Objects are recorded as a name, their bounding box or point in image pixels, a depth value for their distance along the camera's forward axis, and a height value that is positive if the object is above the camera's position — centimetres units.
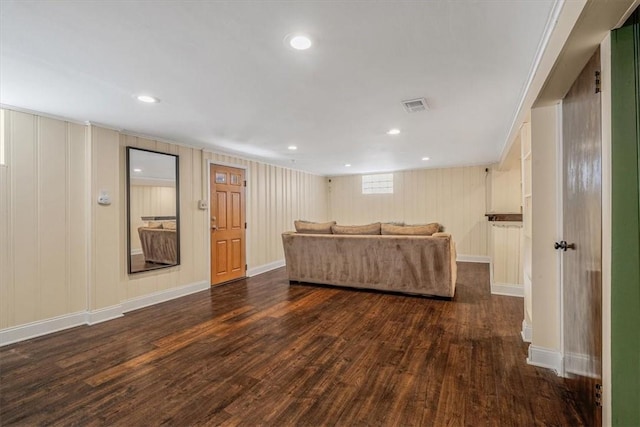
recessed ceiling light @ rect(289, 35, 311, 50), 174 +106
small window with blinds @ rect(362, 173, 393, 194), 793 +81
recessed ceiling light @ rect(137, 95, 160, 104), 262 +108
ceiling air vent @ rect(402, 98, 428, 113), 276 +108
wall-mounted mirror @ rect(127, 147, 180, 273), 384 +6
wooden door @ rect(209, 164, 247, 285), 498 -18
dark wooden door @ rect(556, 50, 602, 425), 147 -16
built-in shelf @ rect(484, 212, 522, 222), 388 -8
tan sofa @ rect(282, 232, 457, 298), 393 -74
